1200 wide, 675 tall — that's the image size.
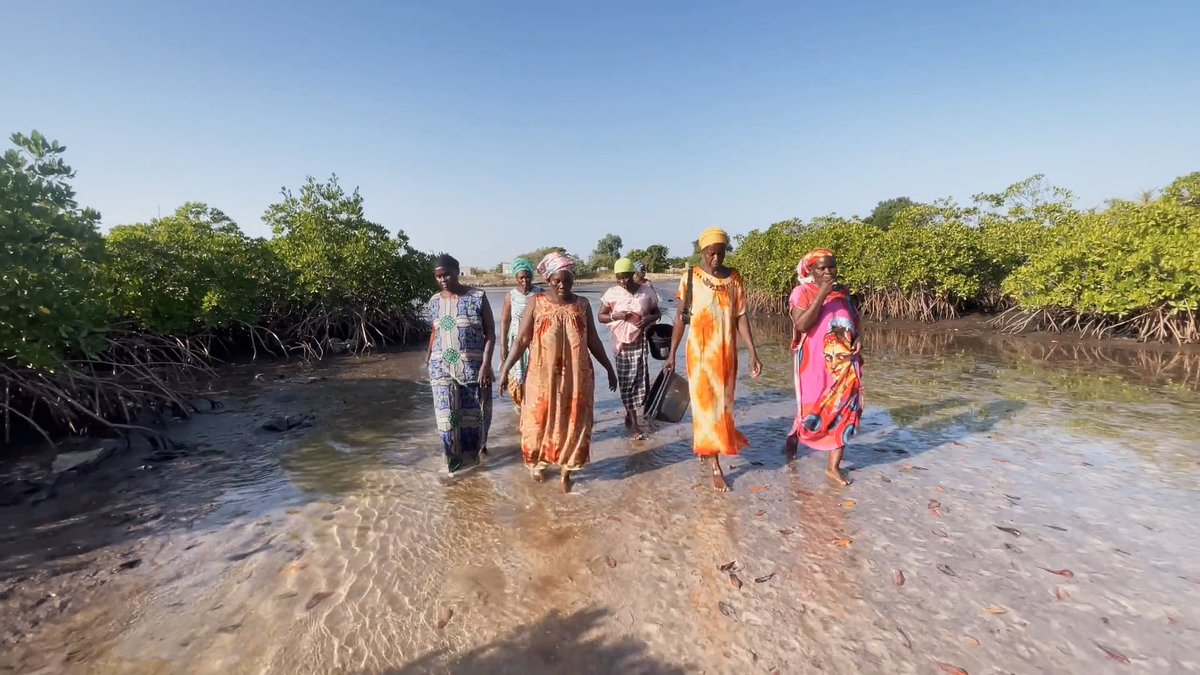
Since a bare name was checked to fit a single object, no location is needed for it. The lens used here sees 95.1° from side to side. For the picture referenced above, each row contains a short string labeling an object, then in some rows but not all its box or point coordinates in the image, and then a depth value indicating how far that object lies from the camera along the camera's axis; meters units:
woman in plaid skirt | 5.77
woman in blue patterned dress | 4.73
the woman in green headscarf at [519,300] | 6.31
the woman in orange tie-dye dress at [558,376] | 4.25
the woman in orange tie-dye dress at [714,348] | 4.43
